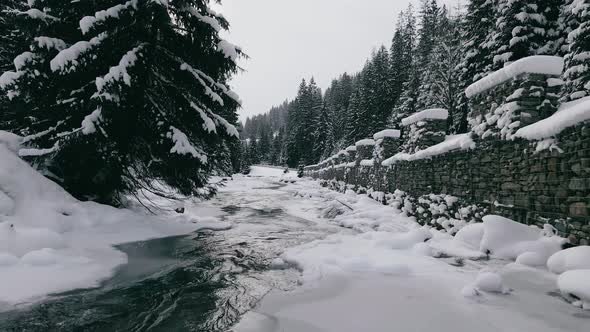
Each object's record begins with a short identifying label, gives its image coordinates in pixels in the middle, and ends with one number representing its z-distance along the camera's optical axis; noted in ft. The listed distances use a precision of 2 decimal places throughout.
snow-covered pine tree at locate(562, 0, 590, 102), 43.31
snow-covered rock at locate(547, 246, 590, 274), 13.34
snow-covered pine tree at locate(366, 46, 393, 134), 148.36
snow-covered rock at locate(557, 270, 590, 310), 11.34
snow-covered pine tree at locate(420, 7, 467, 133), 99.71
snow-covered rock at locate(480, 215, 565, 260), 15.93
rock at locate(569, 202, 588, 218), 14.26
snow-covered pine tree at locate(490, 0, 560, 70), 56.95
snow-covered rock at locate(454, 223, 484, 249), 19.92
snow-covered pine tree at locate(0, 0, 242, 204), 24.27
